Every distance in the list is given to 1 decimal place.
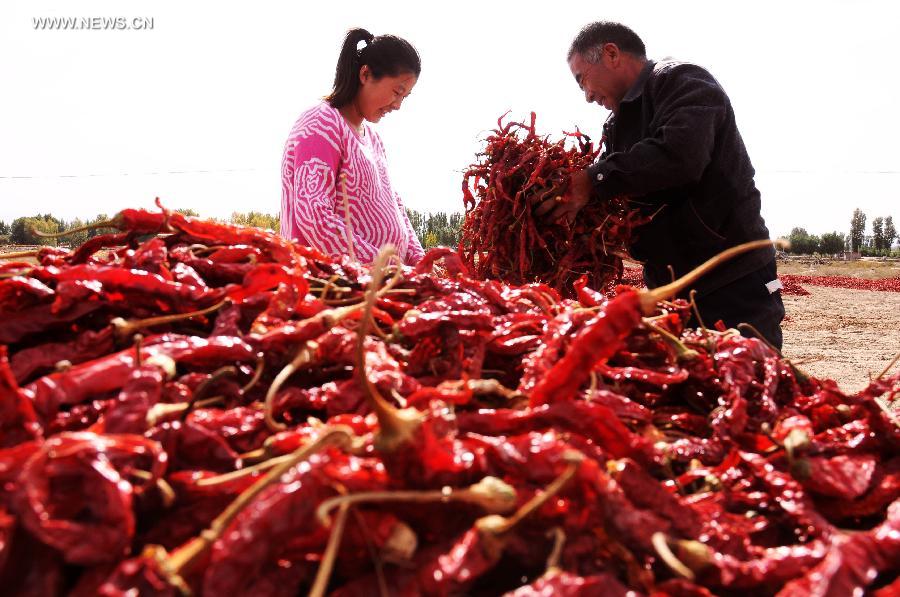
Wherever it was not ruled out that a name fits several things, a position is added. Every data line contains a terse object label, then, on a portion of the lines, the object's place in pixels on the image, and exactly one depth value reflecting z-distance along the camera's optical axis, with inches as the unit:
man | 156.3
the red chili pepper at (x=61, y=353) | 56.9
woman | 156.3
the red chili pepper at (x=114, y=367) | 50.7
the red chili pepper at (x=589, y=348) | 54.1
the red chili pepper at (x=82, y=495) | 36.3
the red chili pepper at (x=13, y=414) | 46.0
